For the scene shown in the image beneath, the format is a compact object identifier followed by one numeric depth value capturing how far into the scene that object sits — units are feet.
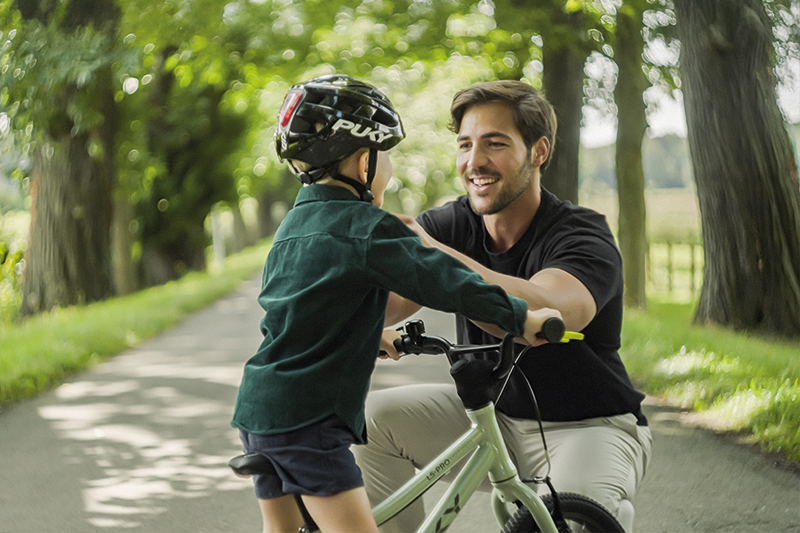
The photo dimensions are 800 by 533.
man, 8.36
